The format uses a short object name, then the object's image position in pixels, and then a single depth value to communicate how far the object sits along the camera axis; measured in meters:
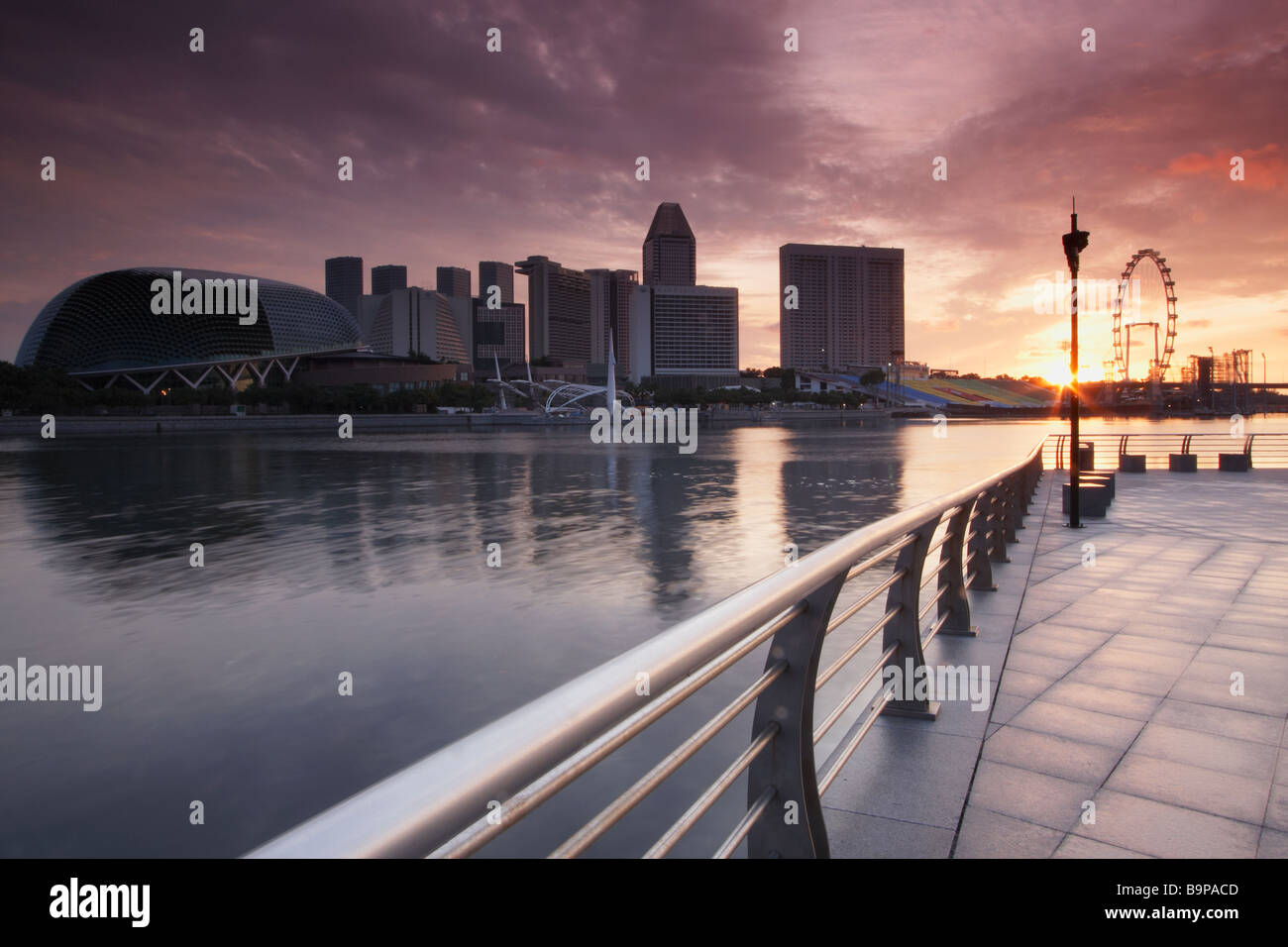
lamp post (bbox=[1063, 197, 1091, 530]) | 13.70
